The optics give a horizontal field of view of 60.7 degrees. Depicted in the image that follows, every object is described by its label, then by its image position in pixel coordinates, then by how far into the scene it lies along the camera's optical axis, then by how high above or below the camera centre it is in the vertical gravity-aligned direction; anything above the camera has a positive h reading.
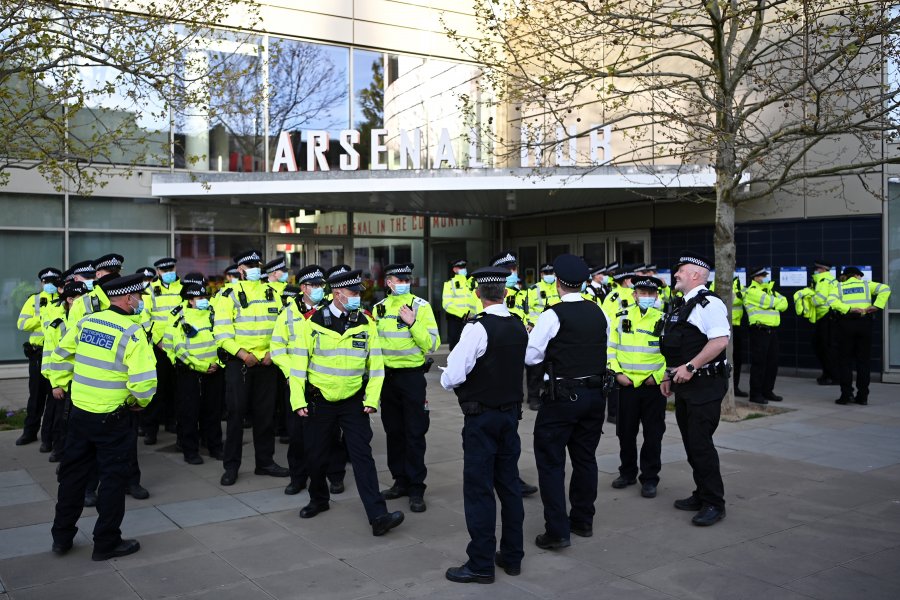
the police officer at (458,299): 13.72 -0.24
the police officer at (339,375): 5.98 -0.70
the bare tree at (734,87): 9.47 +2.75
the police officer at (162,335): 9.22 -0.57
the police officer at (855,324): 11.81 -0.63
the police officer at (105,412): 5.46 -0.89
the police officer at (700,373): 6.04 -0.71
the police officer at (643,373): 6.94 -0.80
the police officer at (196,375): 8.18 -0.97
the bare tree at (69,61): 9.12 +2.95
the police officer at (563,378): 5.55 -0.68
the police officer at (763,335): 12.04 -0.80
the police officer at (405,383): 6.69 -0.87
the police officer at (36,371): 9.25 -1.01
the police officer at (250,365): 7.62 -0.78
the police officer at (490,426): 5.08 -0.95
